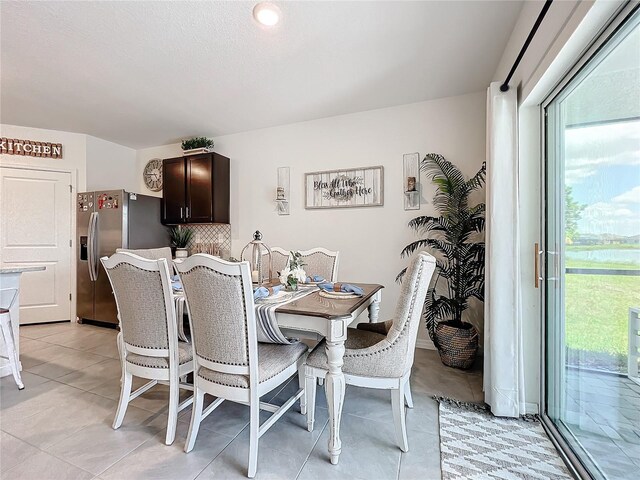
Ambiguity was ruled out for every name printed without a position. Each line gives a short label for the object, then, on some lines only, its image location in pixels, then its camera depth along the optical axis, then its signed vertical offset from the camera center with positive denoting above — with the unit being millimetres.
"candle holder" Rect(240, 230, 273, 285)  2217 -150
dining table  1460 -459
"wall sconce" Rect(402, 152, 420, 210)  3133 +706
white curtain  1865 -159
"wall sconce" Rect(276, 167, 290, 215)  3771 +710
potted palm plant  2549 -194
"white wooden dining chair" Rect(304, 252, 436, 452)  1499 -618
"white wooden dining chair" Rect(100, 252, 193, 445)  1566 -438
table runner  1564 -447
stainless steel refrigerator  3820 +115
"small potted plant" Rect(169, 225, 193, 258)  4379 +97
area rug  1415 -1142
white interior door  3824 +116
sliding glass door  1171 -92
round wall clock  4660 +1132
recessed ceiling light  1809 +1490
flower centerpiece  2035 -237
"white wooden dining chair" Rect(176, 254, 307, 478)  1347 -478
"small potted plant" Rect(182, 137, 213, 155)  3979 +1367
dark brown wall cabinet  3885 +763
